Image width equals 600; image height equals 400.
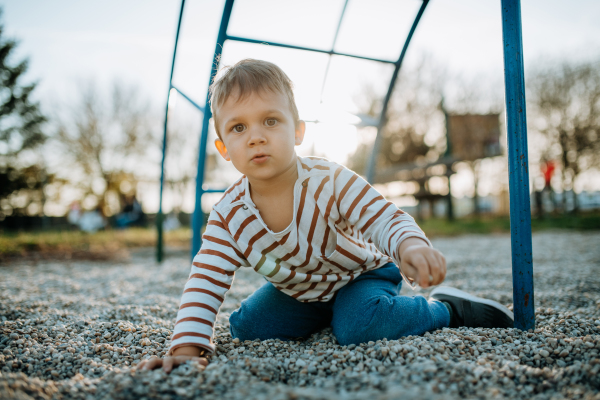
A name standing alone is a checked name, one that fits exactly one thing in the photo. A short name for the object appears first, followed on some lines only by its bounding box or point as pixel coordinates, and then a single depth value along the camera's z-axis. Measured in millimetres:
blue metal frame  927
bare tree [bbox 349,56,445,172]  10148
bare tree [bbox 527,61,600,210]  9094
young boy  937
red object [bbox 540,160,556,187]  9516
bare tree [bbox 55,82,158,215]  11836
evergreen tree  10375
